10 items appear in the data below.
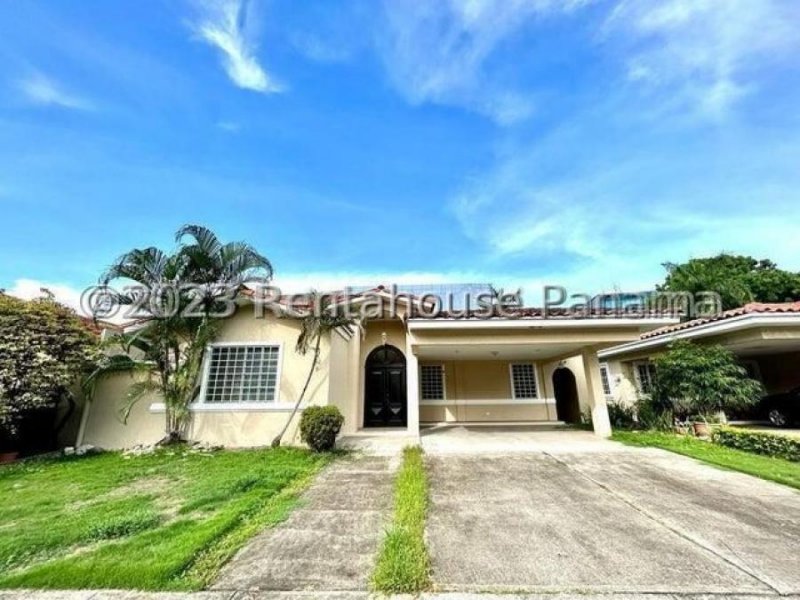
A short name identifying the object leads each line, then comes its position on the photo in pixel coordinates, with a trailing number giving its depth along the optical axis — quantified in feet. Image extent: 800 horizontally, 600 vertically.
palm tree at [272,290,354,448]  31.65
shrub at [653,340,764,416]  33.71
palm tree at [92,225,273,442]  31.68
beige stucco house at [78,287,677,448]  33.09
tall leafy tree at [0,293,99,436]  27.32
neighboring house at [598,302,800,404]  32.22
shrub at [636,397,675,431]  39.29
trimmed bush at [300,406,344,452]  28.68
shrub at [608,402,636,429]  44.45
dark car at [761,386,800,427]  39.88
